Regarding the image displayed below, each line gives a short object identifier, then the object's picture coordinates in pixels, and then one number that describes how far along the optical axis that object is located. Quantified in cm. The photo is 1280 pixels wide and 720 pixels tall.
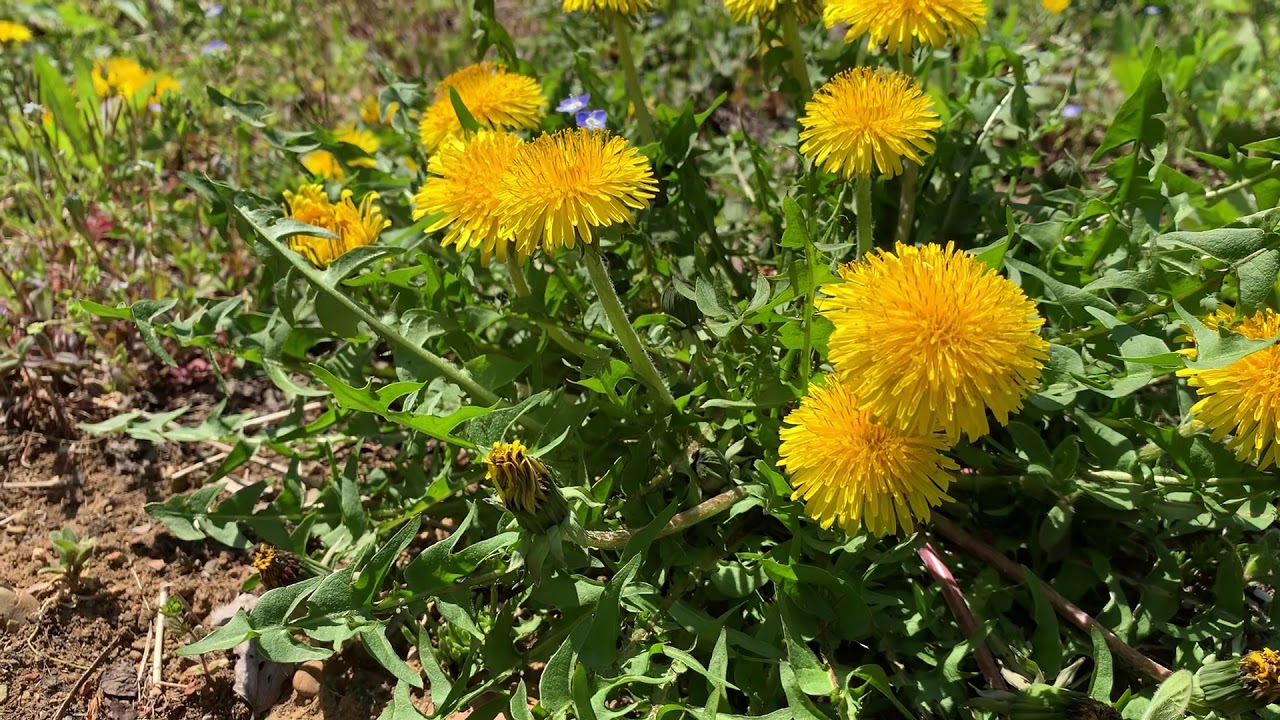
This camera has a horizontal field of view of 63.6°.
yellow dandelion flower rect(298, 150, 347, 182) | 40
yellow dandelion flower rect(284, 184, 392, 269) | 29
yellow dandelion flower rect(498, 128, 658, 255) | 23
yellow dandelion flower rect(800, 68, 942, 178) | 24
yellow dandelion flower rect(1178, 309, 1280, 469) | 21
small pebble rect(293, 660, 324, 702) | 27
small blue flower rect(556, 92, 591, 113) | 33
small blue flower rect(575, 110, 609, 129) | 33
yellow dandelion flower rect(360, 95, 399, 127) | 43
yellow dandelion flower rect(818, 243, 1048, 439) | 20
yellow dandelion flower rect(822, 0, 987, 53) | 26
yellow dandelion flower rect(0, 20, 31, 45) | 44
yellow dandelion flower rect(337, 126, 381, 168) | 39
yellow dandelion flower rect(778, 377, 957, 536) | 22
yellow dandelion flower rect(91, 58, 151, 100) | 44
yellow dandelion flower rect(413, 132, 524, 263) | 24
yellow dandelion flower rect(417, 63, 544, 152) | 30
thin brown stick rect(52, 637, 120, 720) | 27
